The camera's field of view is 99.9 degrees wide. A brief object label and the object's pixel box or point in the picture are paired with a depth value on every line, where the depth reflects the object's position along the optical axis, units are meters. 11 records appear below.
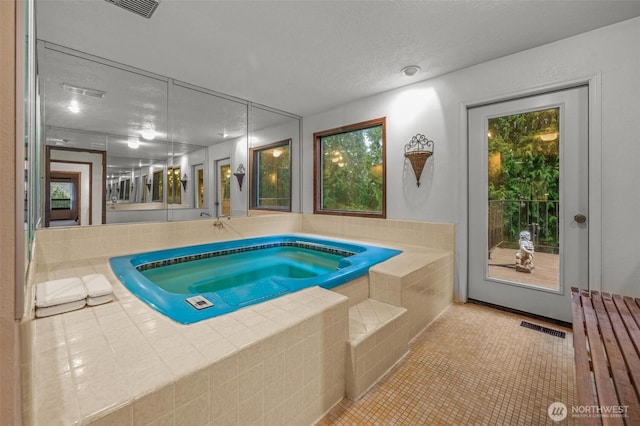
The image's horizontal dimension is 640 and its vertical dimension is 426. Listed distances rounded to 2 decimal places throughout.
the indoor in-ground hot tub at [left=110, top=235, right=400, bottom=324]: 1.52
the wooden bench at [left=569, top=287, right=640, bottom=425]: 0.83
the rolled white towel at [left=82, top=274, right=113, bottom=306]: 1.46
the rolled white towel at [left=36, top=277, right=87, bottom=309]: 1.33
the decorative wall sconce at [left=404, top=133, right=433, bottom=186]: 3.00
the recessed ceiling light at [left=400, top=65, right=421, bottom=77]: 2.73
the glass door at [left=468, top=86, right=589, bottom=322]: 2.28
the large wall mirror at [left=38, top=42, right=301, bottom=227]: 2.55
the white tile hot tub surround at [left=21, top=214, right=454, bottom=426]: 0.81
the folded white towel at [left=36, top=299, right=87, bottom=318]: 1.31
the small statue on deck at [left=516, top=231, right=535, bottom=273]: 2.52
